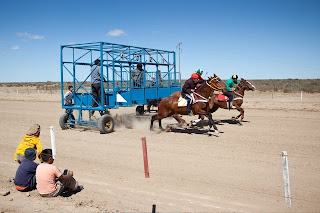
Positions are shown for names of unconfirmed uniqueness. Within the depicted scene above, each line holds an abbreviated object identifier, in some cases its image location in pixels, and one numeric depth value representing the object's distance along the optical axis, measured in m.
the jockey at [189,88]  12.65
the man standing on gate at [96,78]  13.20
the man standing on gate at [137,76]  14.96
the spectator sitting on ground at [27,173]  6.33
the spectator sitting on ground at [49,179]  6.00
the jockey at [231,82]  15.57
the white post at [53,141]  8.64
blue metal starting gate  13.42
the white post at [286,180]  5.49
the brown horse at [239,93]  15.57
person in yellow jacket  6.99
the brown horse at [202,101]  12.74
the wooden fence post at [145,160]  7.35
